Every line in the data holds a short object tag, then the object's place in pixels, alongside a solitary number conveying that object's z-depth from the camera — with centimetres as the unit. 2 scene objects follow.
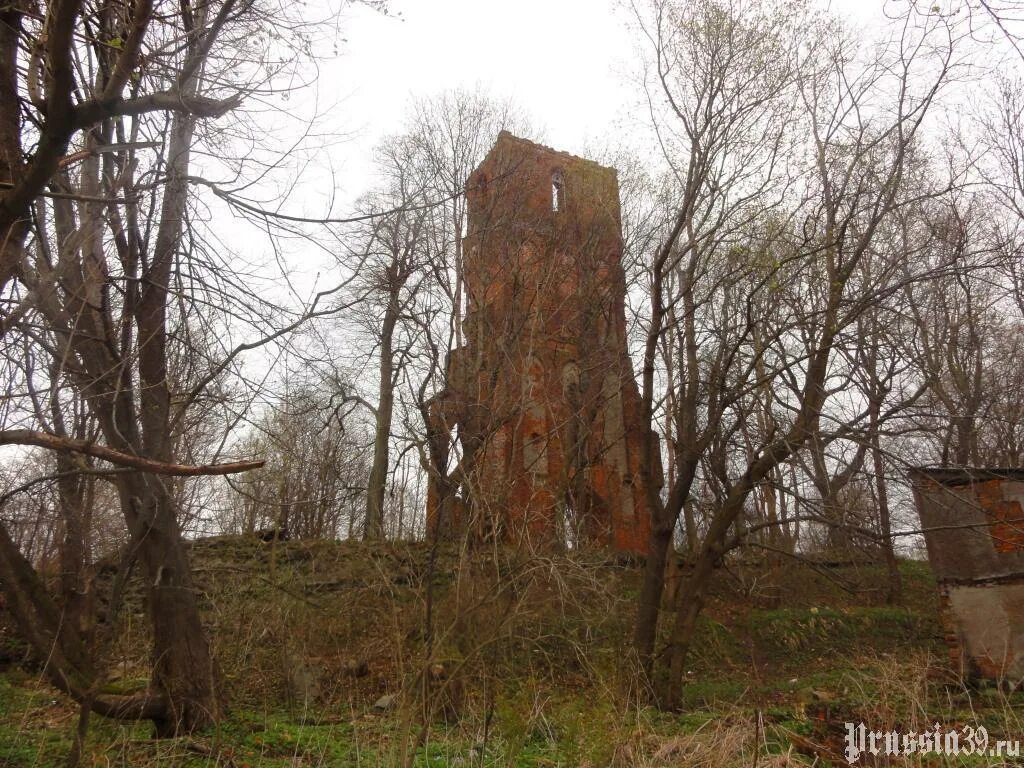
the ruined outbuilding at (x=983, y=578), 1055
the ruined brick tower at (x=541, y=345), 1124
